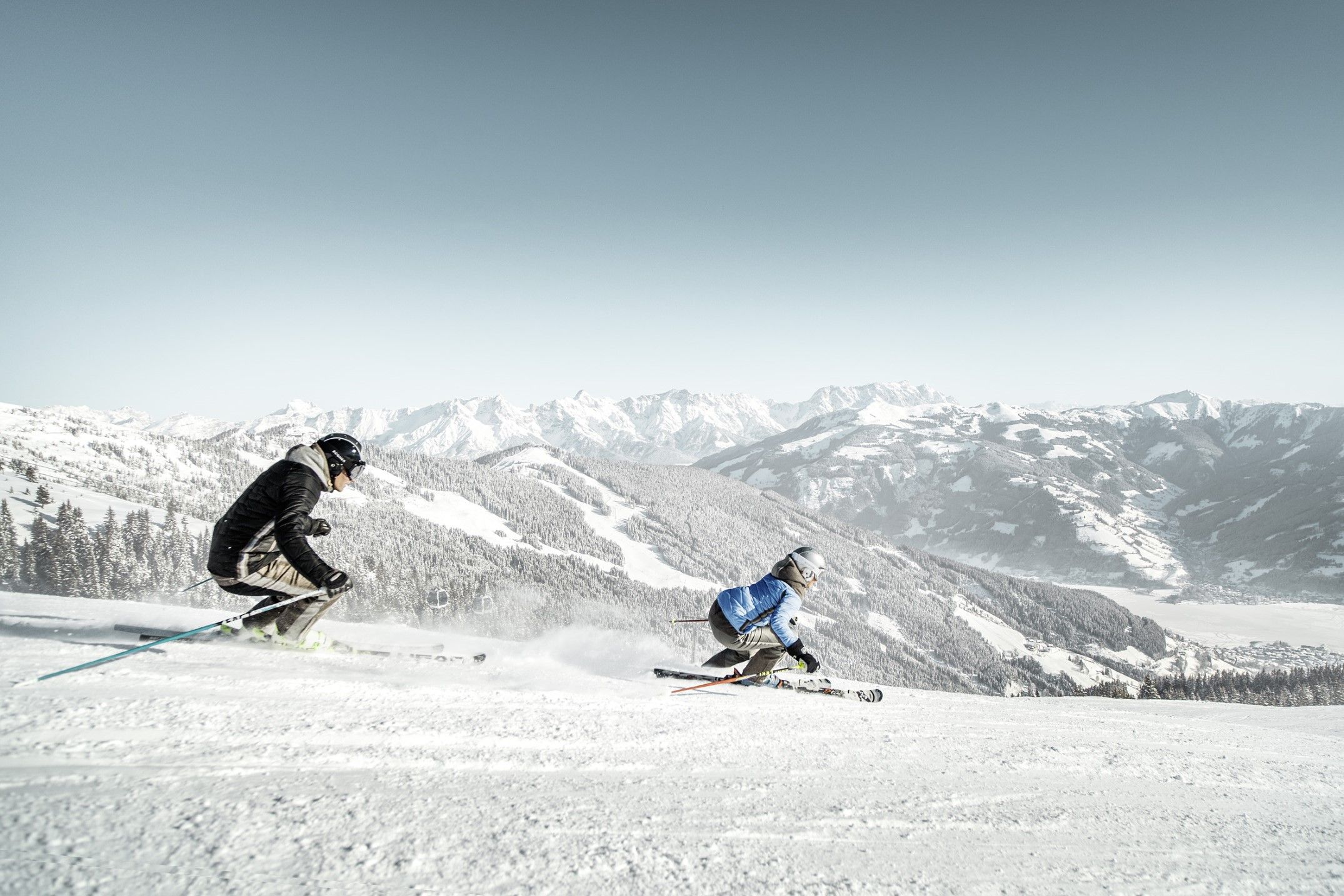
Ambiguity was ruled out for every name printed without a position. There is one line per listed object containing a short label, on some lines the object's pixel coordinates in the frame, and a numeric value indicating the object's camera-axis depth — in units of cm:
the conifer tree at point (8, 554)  5281
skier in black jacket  682
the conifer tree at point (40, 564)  5341
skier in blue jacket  962
